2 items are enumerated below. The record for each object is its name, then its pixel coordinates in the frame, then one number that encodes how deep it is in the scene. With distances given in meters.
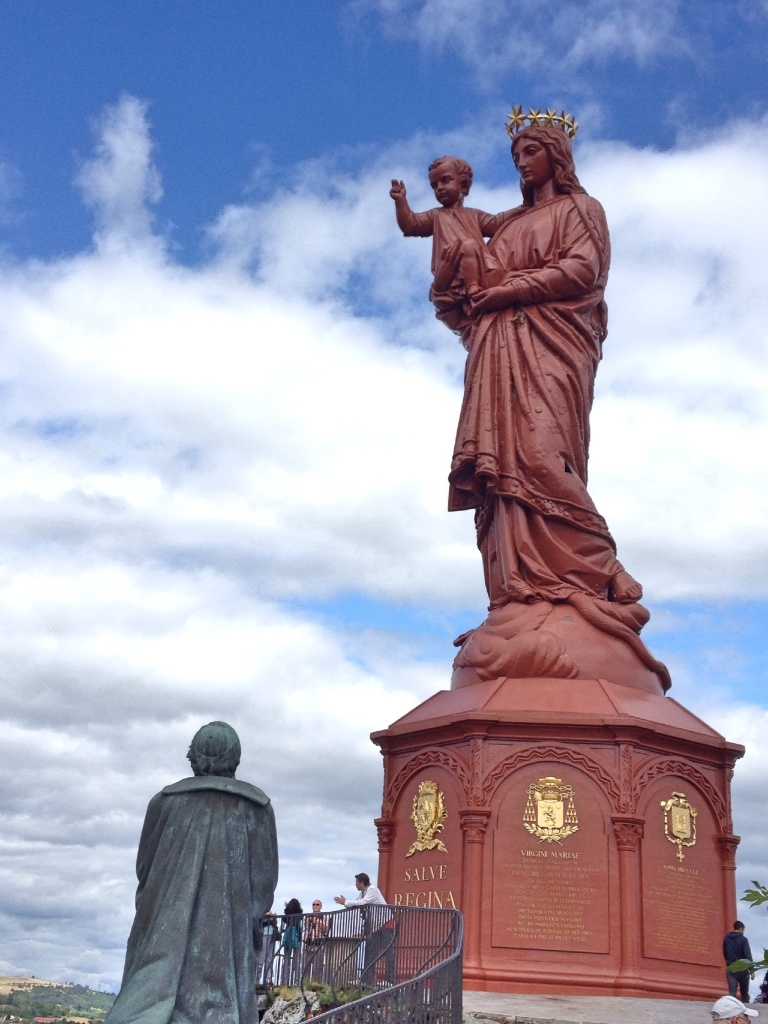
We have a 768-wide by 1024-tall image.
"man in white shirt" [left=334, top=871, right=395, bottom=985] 11.86
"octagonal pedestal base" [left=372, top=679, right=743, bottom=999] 14.06
